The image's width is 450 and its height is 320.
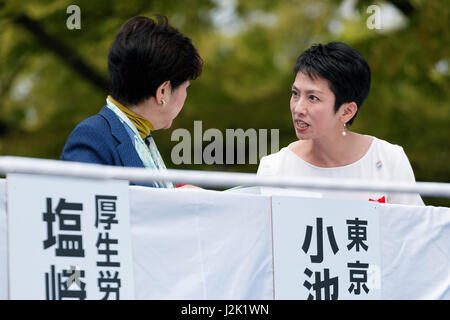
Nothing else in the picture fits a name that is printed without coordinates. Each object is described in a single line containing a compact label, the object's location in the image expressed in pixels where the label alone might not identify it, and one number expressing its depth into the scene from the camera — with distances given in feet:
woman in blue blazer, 19.31
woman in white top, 24.32
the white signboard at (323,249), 17.46
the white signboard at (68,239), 14.83
